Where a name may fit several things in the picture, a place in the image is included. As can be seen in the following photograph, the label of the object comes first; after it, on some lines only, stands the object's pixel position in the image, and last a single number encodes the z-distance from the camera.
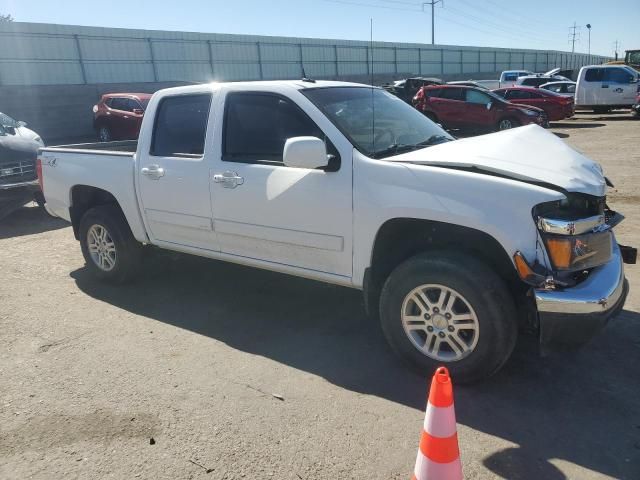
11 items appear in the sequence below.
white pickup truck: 2.92
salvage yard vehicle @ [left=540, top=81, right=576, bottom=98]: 22.89
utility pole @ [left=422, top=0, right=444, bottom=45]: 47.04
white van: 21.05
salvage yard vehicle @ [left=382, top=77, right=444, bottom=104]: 22.45
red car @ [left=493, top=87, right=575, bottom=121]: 18.86
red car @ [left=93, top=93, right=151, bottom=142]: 16.28
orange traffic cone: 2.18
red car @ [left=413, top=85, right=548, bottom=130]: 16.12
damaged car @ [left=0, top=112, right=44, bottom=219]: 7.92
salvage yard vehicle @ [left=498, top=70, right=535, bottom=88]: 30.61
